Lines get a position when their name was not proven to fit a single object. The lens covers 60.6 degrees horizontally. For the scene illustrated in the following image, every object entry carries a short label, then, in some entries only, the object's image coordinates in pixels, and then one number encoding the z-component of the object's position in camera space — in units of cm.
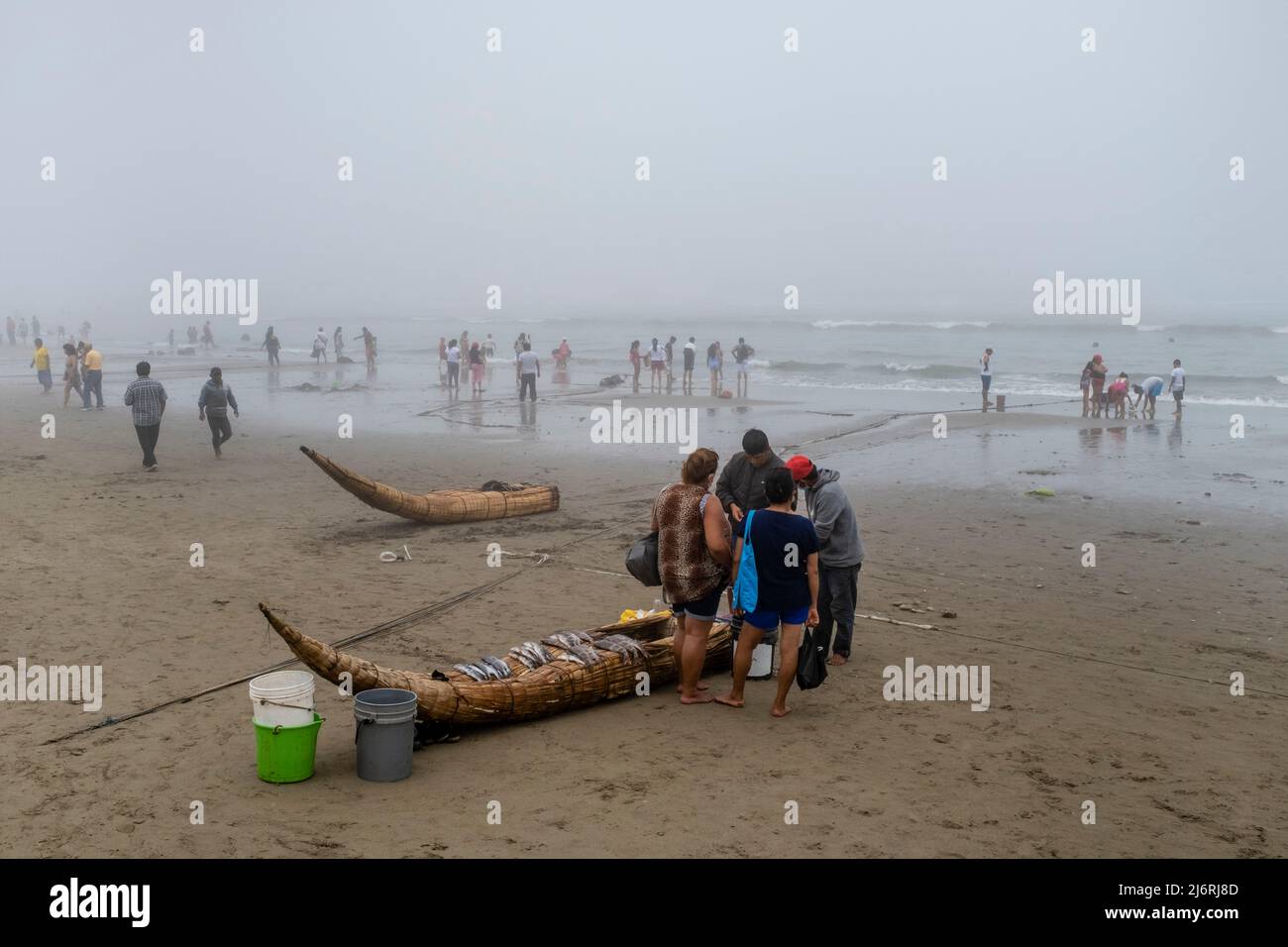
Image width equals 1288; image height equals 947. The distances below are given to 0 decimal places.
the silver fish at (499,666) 755
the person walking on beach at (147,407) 1786
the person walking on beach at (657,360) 3569
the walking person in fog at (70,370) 2708
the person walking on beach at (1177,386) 2730
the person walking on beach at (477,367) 3419
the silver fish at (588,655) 785
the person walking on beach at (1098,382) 2775
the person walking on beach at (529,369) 3011
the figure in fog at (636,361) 3544
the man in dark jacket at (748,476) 877
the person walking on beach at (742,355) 3472
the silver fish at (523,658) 772
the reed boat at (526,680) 655
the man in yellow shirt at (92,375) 2697
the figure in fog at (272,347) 4528
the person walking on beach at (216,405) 1920
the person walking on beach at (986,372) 2942
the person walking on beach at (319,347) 4766
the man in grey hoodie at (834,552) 872
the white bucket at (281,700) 624
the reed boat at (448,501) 1378
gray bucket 636
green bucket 627
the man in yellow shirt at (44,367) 3095
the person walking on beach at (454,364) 3381
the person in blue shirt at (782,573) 747
